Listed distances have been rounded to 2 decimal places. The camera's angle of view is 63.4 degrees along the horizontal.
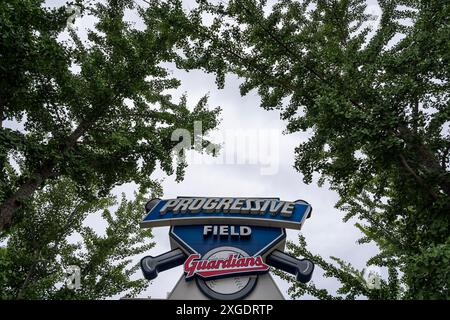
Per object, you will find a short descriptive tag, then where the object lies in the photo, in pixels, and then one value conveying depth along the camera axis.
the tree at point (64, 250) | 11.86
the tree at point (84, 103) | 8.27
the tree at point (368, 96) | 7.68
